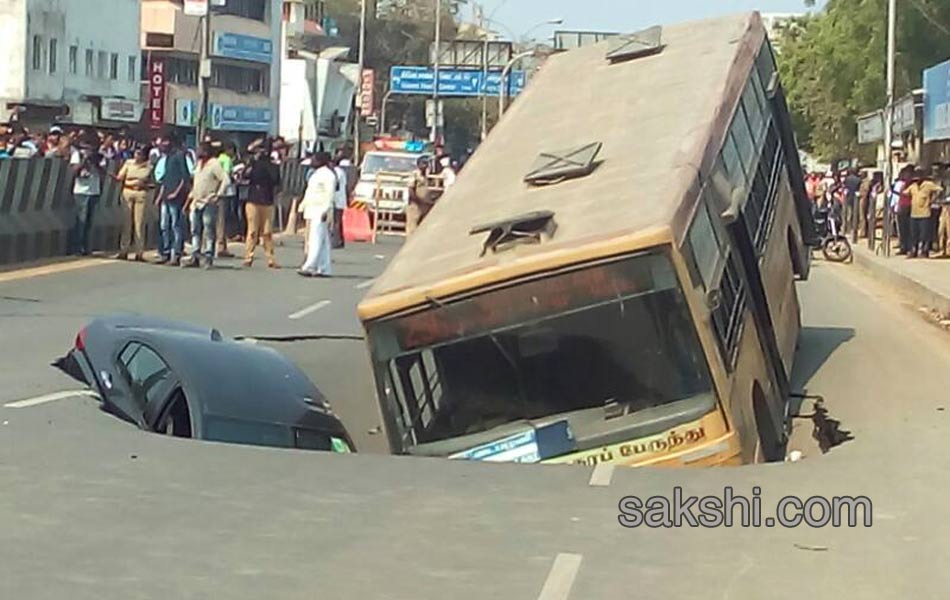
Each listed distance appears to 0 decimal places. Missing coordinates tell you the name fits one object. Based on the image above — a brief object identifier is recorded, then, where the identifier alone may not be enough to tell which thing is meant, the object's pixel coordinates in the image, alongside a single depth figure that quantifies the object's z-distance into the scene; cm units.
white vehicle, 4278
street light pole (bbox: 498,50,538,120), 6775
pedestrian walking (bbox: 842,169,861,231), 4678
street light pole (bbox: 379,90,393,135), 9869
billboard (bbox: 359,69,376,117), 7850
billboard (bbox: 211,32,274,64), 7931
